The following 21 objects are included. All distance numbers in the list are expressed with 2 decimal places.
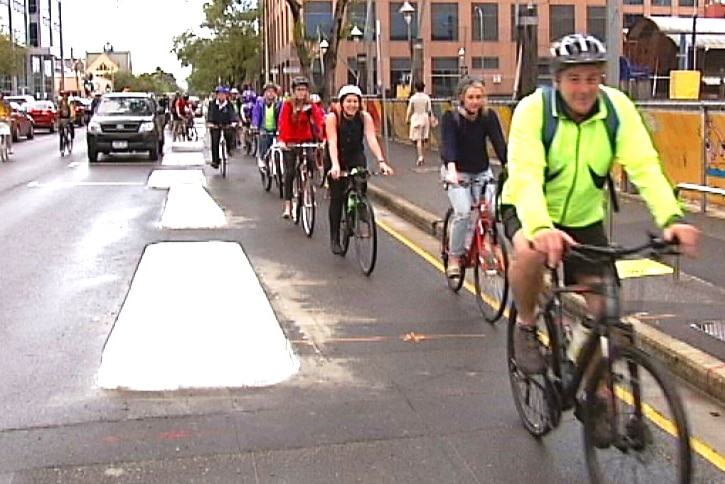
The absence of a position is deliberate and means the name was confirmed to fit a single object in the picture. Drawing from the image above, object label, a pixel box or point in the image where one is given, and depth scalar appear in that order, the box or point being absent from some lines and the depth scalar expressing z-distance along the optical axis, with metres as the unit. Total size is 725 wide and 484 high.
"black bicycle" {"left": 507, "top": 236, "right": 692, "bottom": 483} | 3.92
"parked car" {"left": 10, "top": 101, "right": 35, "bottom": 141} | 39.16
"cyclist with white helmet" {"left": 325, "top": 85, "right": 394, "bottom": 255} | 10.09
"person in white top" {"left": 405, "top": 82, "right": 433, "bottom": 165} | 22.96
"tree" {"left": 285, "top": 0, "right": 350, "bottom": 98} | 28.53
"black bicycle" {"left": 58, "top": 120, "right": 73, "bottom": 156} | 30.03
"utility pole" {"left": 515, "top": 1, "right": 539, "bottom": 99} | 19.80
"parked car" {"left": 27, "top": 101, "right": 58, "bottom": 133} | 49.88
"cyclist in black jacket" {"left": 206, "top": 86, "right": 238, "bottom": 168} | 21.02
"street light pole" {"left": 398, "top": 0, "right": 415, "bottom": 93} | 33.38
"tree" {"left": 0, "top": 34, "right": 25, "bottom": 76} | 70.56
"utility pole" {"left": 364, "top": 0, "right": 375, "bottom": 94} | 30.12
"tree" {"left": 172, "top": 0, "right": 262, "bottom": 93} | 76.75
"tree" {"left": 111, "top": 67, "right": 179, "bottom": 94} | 137.88
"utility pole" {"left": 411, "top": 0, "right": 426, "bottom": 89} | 37.04
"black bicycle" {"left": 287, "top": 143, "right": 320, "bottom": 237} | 12.75
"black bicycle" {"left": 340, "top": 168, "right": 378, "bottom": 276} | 9.99
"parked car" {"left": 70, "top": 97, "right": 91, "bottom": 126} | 56.59
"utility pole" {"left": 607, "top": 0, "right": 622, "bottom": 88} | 10.84
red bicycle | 7.88
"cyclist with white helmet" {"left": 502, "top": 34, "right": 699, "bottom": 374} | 4.32
